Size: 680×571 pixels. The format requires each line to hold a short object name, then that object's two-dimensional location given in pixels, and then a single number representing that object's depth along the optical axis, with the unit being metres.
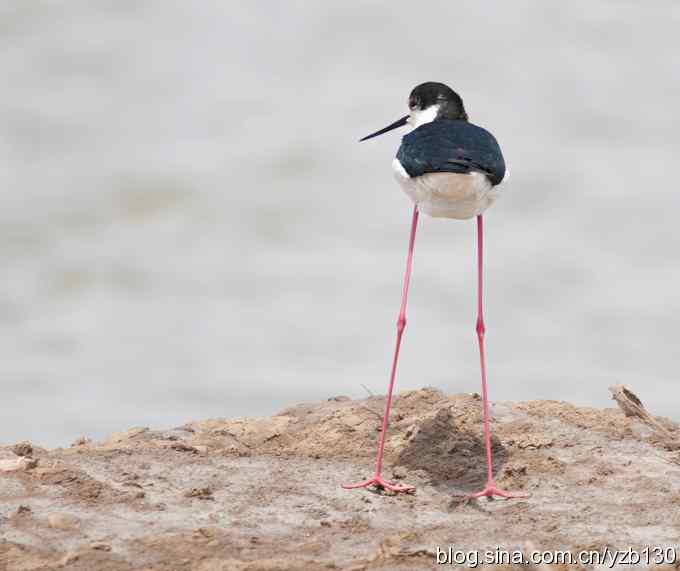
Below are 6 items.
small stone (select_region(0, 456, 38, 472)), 14.97
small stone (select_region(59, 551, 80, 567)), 12.27
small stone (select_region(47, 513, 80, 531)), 13.27
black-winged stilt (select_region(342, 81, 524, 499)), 15.42
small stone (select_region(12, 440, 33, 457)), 15.71
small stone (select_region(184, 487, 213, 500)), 14.46
